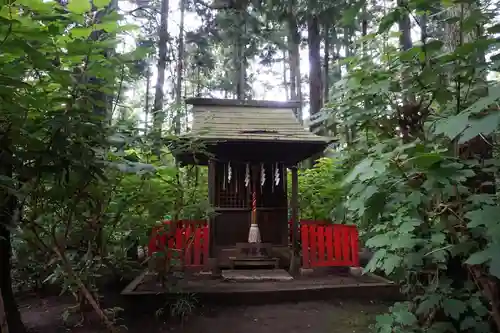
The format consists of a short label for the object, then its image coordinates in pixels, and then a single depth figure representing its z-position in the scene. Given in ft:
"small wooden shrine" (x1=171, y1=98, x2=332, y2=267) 21.30
